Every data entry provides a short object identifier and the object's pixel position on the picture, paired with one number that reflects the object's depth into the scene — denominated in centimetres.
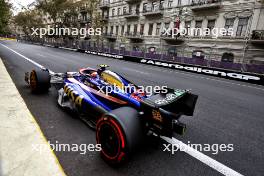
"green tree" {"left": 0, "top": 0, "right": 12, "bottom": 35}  1376
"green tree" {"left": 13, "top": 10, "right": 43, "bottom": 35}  6392
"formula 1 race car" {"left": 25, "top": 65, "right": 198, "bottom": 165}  196
